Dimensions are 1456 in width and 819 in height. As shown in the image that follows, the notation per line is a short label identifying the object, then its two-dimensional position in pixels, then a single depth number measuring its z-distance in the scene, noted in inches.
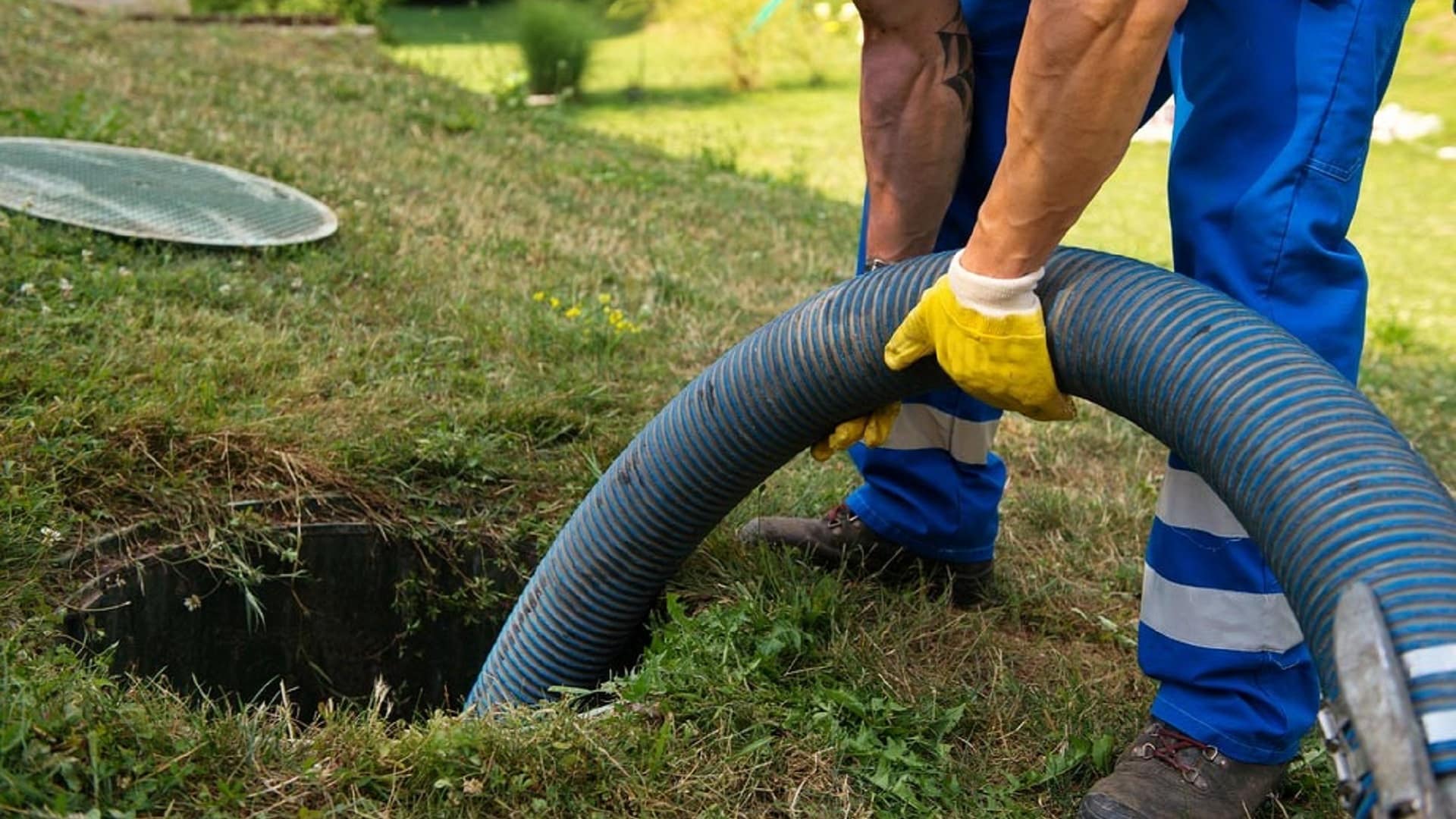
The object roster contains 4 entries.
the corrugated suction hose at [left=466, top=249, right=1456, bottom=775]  61.1
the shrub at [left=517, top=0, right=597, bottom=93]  464.1
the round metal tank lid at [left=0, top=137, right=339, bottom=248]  157.5
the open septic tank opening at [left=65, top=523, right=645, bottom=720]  104.4
